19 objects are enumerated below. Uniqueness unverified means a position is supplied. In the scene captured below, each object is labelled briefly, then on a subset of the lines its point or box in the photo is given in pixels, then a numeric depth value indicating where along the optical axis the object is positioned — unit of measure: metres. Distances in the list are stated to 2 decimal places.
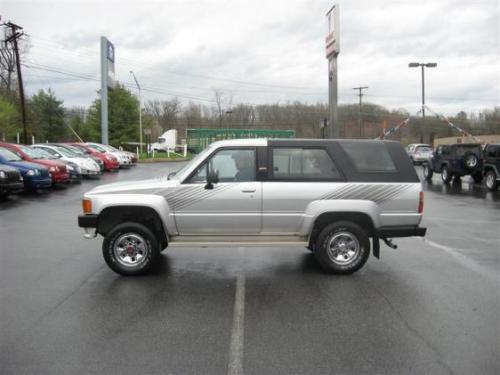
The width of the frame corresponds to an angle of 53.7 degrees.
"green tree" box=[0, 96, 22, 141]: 50.25
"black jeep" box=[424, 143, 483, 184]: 20.47
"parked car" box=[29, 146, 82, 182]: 20.61
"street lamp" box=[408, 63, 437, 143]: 44.19
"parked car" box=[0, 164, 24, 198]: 14.54
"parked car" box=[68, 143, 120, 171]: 28.44
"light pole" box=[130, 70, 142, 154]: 46.97
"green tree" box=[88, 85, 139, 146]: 52.59
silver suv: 6.64
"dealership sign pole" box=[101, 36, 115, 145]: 39.72
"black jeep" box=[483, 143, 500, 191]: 18.42
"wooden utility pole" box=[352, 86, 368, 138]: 73.48
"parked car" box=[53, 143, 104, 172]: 25.03
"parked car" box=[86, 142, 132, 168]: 31.22
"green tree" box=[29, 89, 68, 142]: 62.94
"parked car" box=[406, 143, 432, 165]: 34.47
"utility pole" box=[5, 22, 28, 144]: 36.06
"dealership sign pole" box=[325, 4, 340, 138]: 24.39
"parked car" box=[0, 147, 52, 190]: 16.36
